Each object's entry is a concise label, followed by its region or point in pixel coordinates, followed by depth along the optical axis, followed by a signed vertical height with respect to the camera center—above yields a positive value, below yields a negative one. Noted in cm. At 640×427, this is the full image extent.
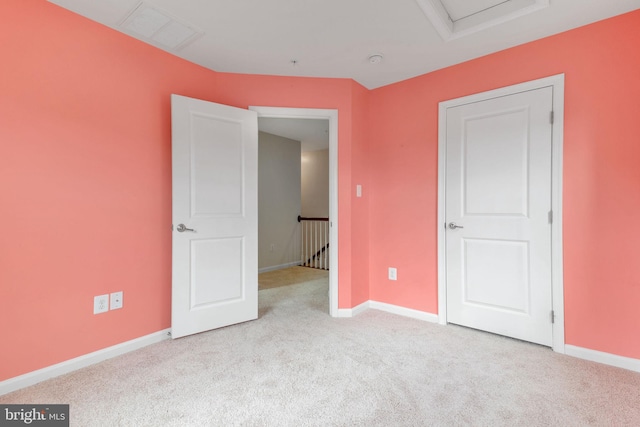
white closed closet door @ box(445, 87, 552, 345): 217 -1
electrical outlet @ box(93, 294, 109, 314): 199 -63
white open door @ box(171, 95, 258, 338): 233 -1
